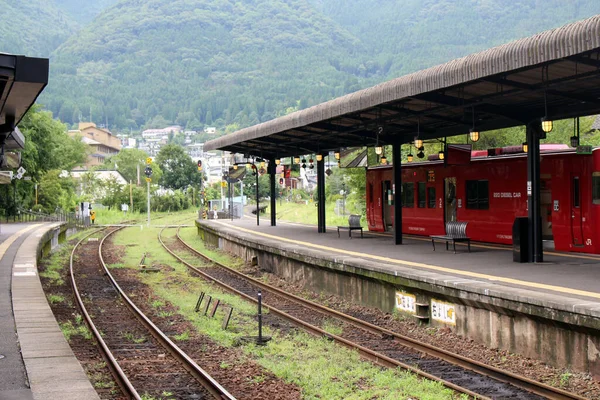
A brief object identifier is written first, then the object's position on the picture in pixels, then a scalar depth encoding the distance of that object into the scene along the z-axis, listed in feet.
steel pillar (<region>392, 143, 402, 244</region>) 72.90
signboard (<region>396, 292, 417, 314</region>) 47.53
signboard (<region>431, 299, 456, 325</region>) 43.24
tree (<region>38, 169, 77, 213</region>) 190.19
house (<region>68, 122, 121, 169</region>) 532.73
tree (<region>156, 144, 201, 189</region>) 360.69
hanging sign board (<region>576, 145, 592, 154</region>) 55.11
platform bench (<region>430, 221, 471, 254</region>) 63.03
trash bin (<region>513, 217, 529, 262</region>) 53.21
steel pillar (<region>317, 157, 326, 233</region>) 91.97
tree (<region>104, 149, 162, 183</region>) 409.69
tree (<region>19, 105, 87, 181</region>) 162.96
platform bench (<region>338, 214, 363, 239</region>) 87.97
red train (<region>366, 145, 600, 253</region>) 57.16
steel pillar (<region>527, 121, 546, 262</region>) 53.06
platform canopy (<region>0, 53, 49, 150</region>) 32.53
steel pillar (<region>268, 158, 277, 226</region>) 107.65
